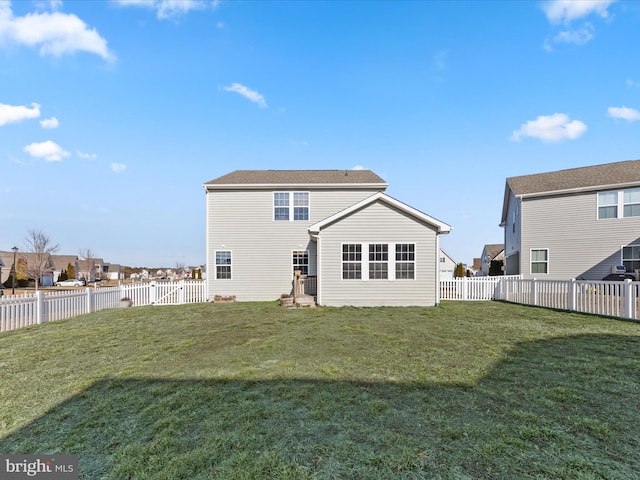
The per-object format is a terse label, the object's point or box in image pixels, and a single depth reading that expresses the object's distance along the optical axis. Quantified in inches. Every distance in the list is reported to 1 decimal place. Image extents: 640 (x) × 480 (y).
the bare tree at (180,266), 3550.7
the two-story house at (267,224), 590.9
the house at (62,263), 2336.4
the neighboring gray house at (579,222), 573.9
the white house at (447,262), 1768.0
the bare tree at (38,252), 1491.1
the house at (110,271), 3102.9
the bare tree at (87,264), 2576.3
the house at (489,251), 1744.3
